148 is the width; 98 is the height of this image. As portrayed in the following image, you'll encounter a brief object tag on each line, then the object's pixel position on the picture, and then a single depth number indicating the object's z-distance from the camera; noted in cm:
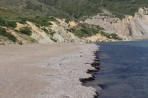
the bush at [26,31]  12219
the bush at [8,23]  12044
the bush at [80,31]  18075
